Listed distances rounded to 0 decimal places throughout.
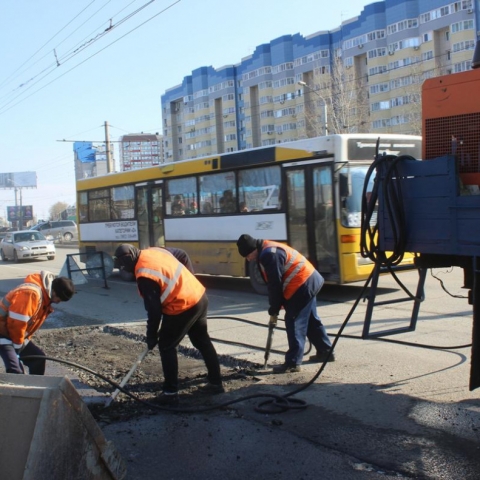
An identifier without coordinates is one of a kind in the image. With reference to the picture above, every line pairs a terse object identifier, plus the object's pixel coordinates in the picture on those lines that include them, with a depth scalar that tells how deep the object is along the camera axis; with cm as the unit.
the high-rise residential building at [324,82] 4944
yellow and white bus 1062
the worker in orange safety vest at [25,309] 489
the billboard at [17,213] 8431
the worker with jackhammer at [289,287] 612
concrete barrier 329
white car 2739
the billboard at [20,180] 9188
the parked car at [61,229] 4547
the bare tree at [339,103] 4350
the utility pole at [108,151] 3428
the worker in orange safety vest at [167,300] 520
